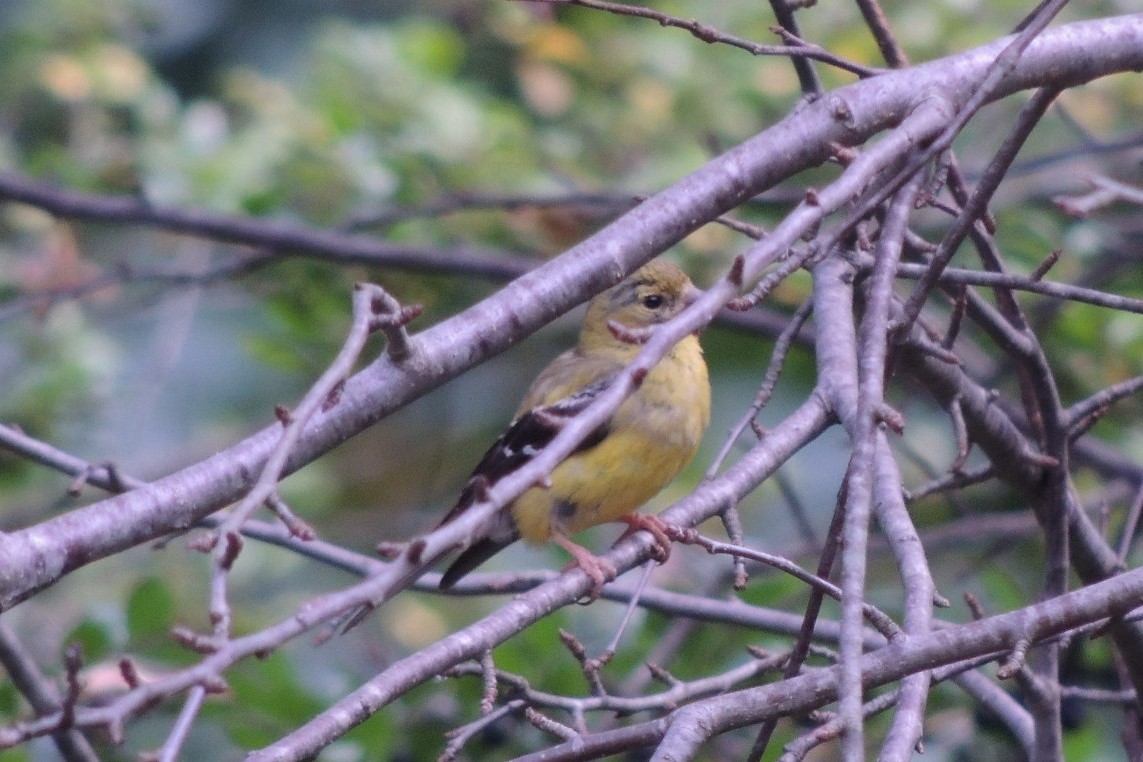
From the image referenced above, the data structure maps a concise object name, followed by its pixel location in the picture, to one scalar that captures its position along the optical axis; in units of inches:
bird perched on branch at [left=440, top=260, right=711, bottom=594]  360.5
